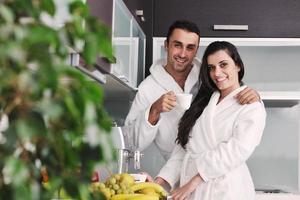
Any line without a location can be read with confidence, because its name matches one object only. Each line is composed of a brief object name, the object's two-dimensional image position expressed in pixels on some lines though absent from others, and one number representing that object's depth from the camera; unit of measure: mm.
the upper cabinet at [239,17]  3271
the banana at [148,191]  1829
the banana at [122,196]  1638
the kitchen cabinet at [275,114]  3314
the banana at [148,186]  1854
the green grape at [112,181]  1731
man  2582
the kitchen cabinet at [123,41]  1837
